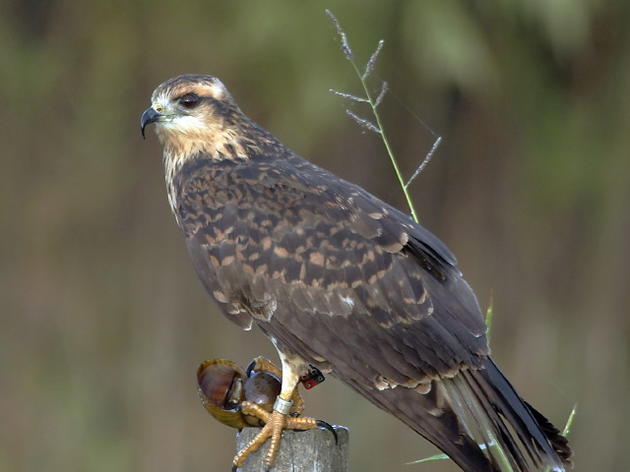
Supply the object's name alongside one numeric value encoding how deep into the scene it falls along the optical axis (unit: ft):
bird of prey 22.57
